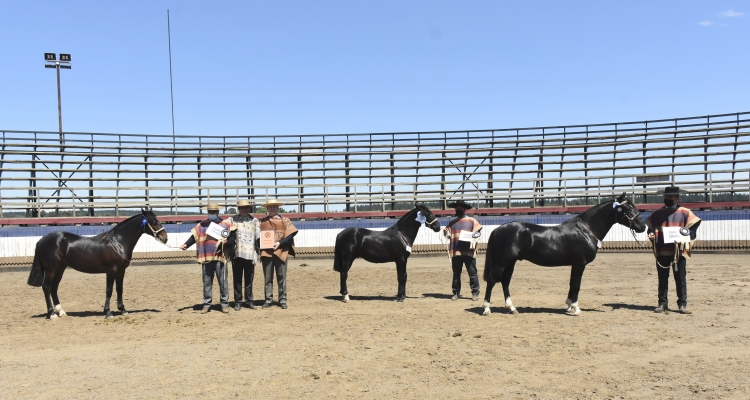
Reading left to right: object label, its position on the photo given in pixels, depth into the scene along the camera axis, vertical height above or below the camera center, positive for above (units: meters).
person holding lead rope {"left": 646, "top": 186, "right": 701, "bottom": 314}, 11.43 -1.04
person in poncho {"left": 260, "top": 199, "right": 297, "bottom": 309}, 12.66 -1.28
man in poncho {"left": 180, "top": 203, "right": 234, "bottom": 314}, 12.16 -1.30
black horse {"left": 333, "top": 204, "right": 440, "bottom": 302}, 13.33 -1.22
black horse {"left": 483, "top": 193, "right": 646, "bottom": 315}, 11.45 -1.08
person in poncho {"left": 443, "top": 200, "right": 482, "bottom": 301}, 13.28 -1.28
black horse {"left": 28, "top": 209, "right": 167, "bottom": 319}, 12.08 -1.27
